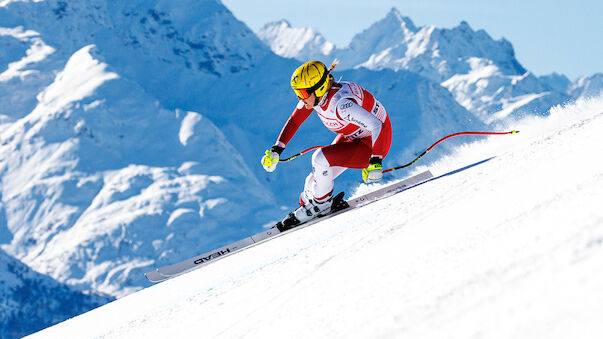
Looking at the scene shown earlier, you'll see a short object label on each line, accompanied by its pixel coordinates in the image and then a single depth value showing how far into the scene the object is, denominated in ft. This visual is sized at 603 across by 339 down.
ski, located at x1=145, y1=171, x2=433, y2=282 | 52.19
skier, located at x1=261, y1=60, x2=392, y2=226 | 55.01
